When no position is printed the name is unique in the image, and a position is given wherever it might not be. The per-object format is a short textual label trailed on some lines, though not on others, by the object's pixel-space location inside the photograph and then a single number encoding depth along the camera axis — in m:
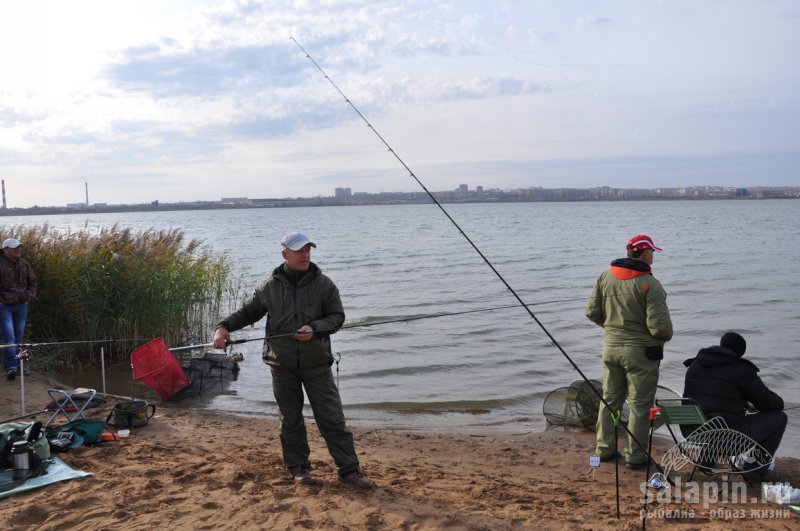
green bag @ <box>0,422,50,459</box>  5.22
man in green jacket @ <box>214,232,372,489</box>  4.84
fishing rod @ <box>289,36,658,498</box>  5.99
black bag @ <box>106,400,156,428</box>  6.87
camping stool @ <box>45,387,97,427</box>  6.57
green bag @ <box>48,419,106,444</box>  5.99
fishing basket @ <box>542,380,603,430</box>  7.62
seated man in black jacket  5.33
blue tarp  4.83
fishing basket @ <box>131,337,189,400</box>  7.45
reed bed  10.51
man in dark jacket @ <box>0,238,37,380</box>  9.05
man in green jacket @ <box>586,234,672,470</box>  5.55
